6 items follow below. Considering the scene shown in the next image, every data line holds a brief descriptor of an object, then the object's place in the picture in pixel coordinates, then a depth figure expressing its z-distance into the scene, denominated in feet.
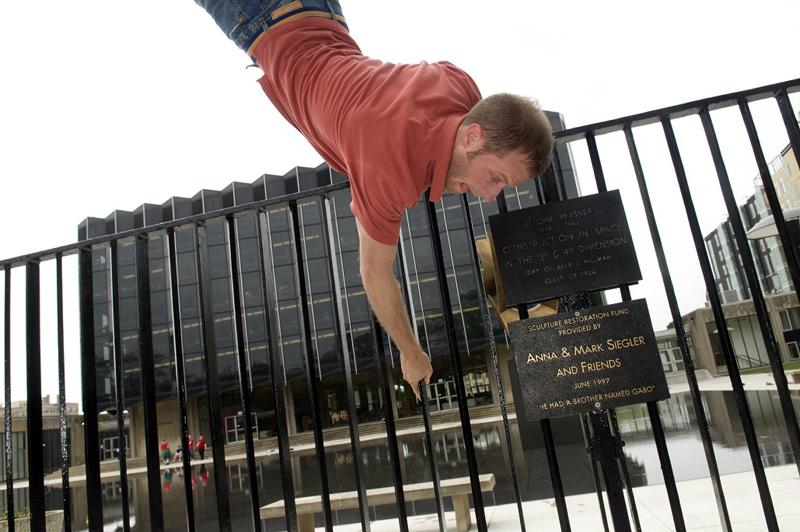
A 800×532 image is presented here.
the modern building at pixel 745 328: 157.89
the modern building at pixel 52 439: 97.73
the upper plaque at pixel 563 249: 7.65
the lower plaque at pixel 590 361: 7.24
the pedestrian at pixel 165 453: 106.20
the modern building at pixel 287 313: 120.37
